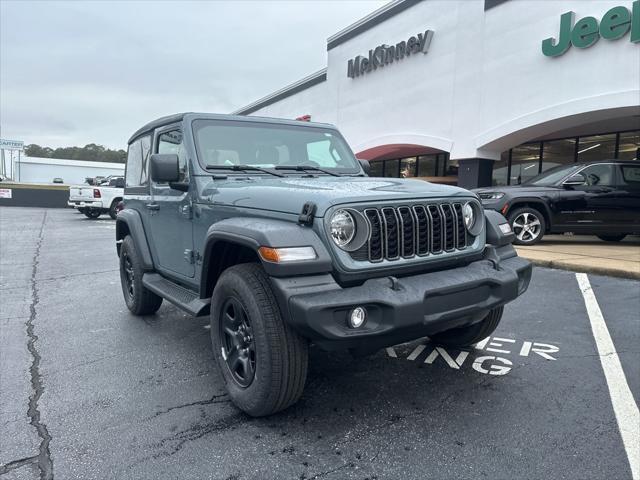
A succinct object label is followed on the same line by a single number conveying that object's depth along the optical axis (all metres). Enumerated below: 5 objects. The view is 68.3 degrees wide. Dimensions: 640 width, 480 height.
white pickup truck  19.84
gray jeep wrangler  2.51
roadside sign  48.03
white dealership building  10.30
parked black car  9.13
